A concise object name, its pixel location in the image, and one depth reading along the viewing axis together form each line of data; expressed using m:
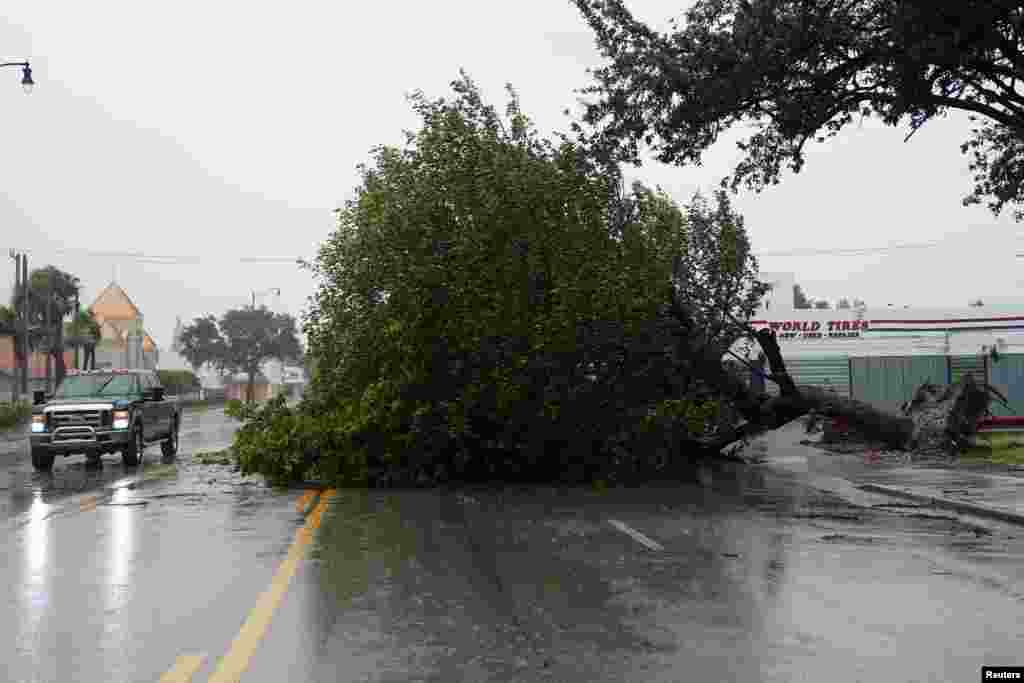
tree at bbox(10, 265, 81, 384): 68.94
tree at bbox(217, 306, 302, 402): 118.69
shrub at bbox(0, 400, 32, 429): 43.47
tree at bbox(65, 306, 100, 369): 74.88
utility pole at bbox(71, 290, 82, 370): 73.88
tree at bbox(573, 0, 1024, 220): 14.64
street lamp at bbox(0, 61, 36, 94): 27.19
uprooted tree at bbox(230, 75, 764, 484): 18.16
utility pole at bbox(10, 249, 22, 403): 55.11
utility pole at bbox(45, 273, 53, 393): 64.69
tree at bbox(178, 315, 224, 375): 117.62
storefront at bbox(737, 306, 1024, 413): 39.88
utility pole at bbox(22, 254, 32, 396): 55.44
